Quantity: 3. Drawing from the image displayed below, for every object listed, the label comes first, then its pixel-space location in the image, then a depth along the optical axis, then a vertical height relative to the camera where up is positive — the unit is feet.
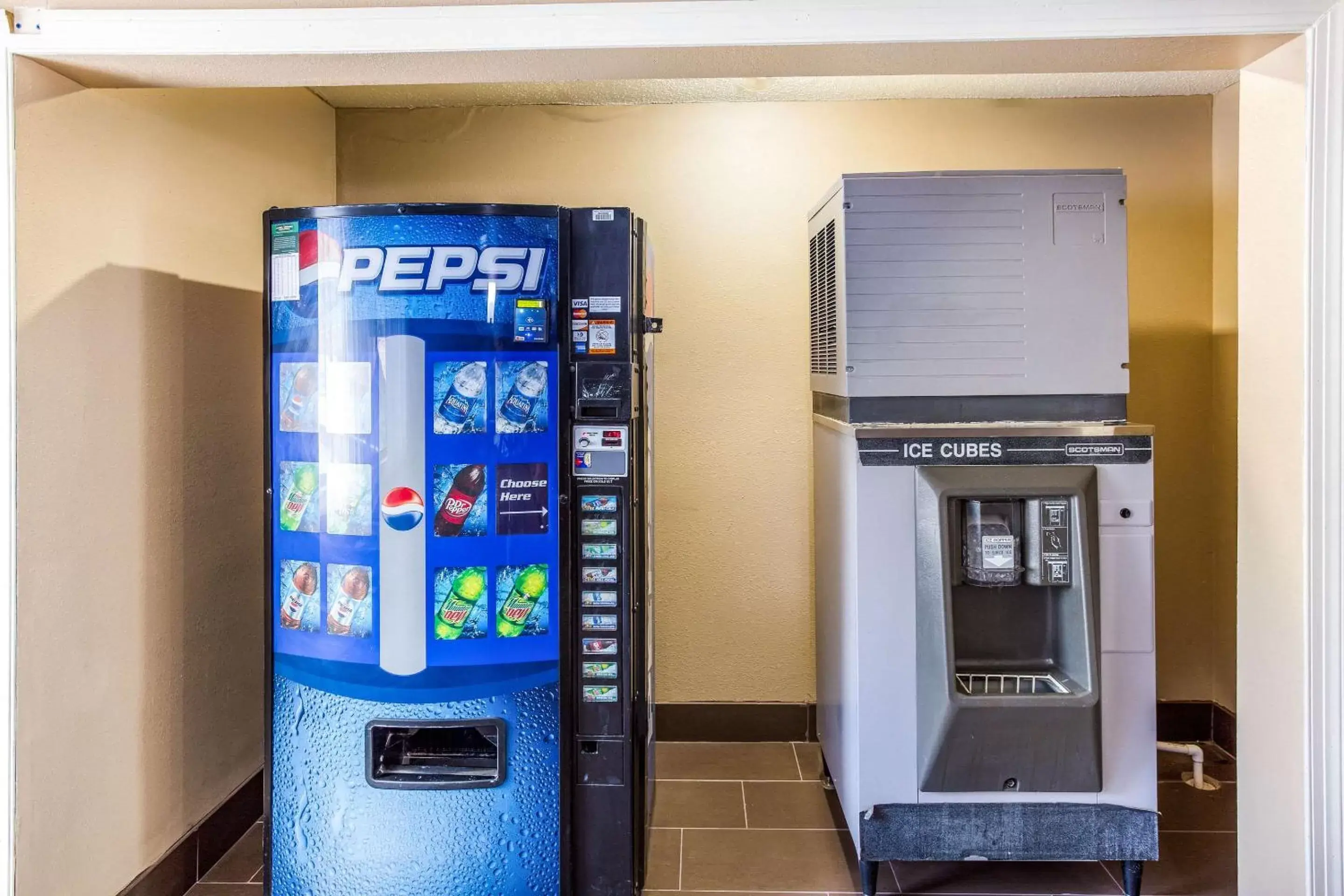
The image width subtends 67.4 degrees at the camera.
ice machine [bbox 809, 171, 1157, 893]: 7.55 -0.55
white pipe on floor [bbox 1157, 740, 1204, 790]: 10.25 -3.11
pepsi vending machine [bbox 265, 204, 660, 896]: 7.27 -0.72
